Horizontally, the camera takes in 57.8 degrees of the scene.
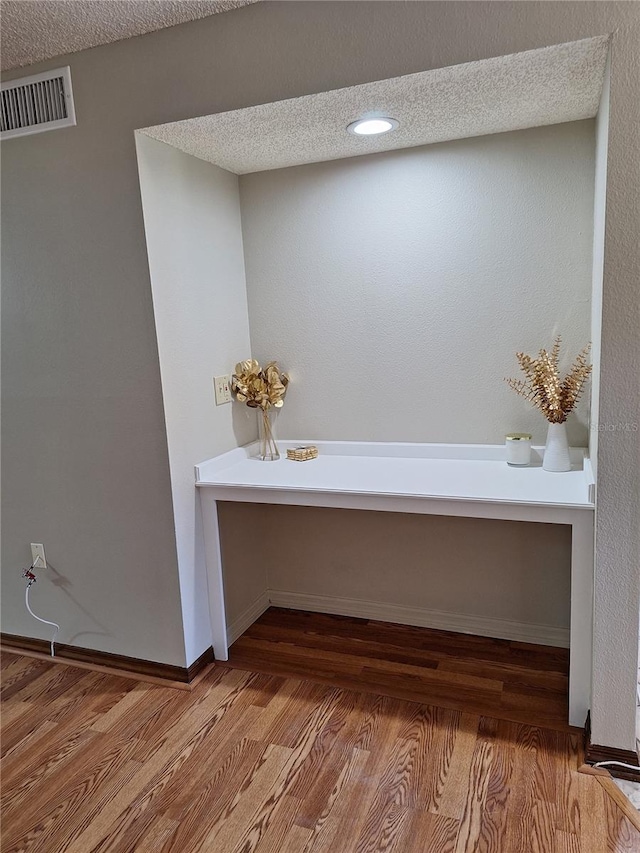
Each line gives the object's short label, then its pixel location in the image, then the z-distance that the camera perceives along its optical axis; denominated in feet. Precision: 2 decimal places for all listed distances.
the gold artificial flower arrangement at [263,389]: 8.16
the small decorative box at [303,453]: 8.20
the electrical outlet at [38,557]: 7.93
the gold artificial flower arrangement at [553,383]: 6.75
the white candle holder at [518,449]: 7.14
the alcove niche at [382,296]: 6.73
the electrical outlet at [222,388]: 7.84
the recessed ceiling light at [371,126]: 6.35
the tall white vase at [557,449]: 6.80
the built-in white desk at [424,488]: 5.86
